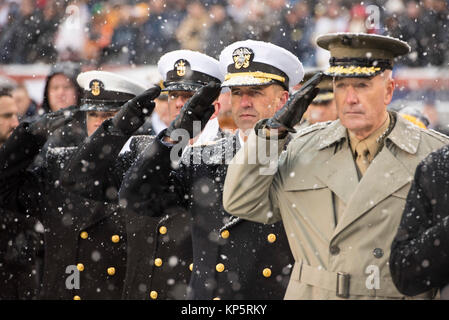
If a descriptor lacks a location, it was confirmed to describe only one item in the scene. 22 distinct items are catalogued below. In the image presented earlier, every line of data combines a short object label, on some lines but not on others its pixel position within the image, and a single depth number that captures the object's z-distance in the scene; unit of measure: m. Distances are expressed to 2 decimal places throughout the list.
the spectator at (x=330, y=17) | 13.31
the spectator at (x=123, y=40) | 14.18
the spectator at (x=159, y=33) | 14.12
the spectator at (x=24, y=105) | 9.23
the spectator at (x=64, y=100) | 7.45
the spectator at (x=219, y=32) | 13.51
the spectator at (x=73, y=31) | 14.30
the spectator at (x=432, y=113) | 10.56
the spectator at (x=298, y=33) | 13.09
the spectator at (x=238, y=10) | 13.99
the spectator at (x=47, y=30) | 14.33
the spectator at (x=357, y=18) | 12.81
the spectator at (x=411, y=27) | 12.78
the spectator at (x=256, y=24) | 13.76
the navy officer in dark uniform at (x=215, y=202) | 4.82
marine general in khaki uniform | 4.09
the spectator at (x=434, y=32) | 12.86
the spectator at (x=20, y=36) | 14.43
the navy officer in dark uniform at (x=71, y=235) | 6.18
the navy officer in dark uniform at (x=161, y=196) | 5.42
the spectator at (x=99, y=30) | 14.45
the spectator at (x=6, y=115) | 6.80
